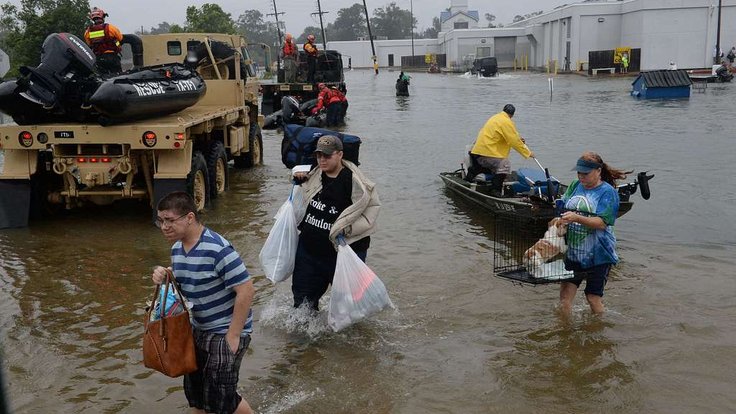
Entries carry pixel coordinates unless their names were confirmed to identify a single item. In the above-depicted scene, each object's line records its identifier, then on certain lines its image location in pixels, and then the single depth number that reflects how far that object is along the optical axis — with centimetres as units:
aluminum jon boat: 761
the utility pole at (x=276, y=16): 5777
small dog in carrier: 572
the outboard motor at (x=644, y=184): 676
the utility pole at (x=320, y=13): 5695
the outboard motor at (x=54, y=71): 876
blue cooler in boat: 949
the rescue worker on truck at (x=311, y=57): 2756
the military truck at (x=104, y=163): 885
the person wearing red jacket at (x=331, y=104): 2317
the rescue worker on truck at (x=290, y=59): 2681
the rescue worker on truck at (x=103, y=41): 1032
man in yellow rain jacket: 1033
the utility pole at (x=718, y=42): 4988
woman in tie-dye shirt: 556
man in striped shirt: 378
